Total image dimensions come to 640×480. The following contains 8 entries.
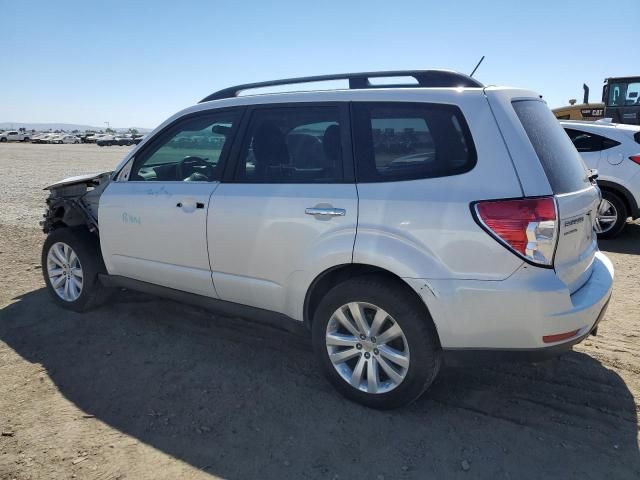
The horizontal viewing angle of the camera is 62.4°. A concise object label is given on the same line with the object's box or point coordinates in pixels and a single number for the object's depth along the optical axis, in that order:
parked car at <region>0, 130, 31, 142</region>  75.20
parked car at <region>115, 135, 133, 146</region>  67.11
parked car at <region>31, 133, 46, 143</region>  72.31
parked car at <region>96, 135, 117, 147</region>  67.72
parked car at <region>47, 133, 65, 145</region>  73.84
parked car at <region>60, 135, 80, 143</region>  79.86
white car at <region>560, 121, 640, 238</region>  7.30
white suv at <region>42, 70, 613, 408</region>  2.66
